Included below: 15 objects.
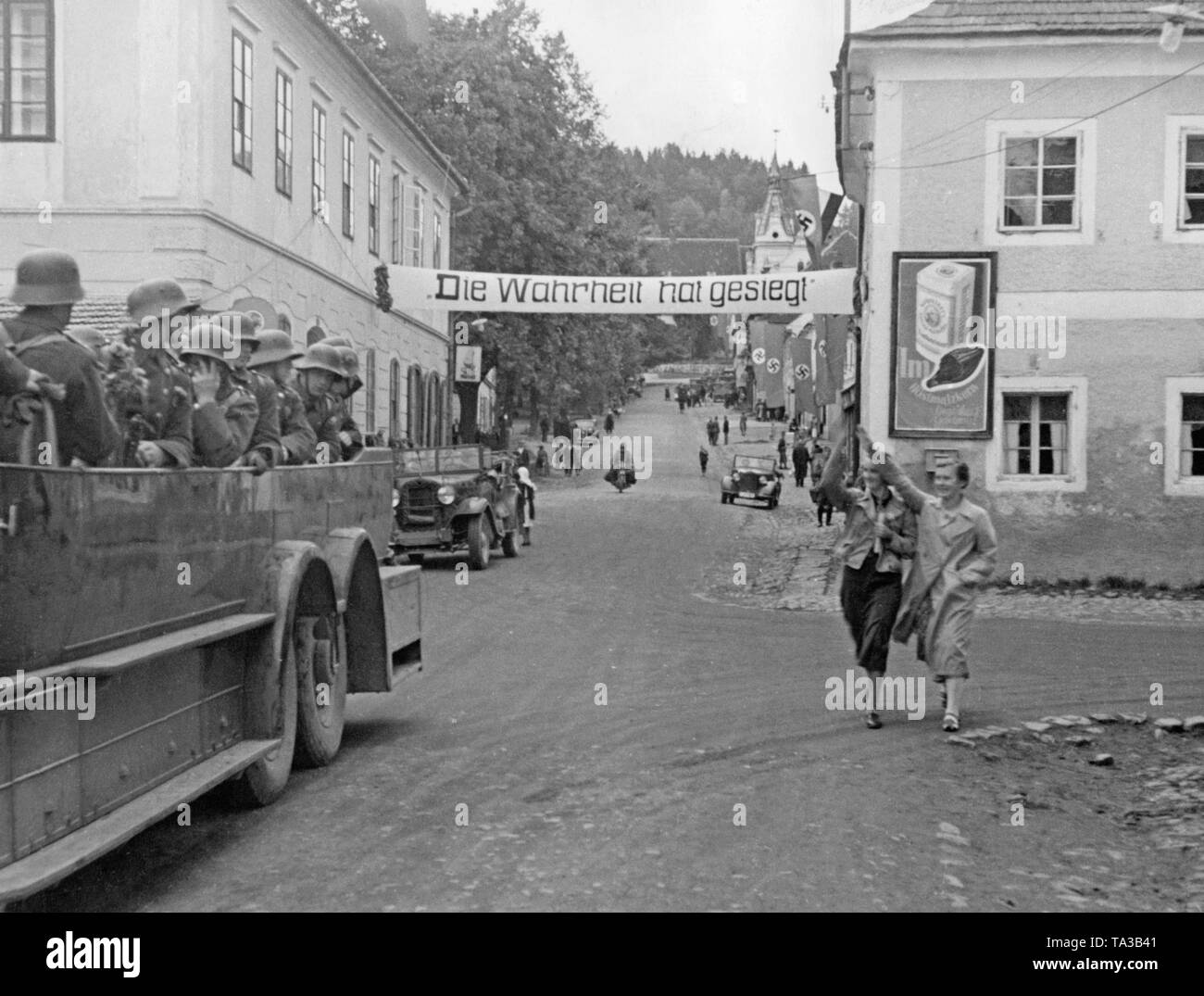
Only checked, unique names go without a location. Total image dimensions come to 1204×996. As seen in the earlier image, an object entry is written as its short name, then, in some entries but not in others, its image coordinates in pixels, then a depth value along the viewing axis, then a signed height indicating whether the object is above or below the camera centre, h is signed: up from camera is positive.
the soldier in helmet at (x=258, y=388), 7.85 +0.26
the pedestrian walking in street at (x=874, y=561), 10.33 -0.76
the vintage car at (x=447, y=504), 22.66 -0.92
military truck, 4.65 -0.78
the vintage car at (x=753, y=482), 41.50 -1.02
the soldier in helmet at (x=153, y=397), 6.43 +0.17
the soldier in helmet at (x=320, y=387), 9.66 +0.32
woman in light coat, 10.16 -0.78
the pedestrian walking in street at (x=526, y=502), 26.42 -1.09
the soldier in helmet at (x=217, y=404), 6.97 +0.16
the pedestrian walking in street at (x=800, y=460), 50.12 -0.48
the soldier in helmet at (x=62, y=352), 5.50 +0.30
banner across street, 21.55 +2.08
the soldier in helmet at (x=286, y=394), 8.54 +0.25
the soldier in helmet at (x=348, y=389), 9.84 +0.32
